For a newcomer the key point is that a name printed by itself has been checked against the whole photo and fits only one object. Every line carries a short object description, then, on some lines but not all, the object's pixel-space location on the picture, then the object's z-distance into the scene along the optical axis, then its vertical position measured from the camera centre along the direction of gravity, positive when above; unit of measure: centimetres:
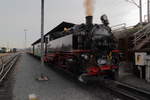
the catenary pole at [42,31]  868 +113
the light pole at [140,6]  1706 +510
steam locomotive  659 -2
